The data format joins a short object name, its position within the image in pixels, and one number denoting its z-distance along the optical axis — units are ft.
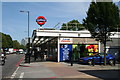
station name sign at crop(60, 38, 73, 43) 64.25
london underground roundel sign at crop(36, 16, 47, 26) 68.07
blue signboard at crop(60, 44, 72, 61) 64.25
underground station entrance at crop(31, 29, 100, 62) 63.81
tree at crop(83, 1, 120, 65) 47.15
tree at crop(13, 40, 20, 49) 328.14
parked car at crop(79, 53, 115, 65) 53.21
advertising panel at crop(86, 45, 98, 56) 65.55
